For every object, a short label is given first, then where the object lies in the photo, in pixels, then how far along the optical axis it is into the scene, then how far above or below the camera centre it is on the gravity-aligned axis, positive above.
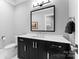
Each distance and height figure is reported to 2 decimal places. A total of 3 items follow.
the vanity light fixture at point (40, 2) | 1.84 +0.96
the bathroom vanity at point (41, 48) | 1.12 -0.50
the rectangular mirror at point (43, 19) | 1.71 +0.34
